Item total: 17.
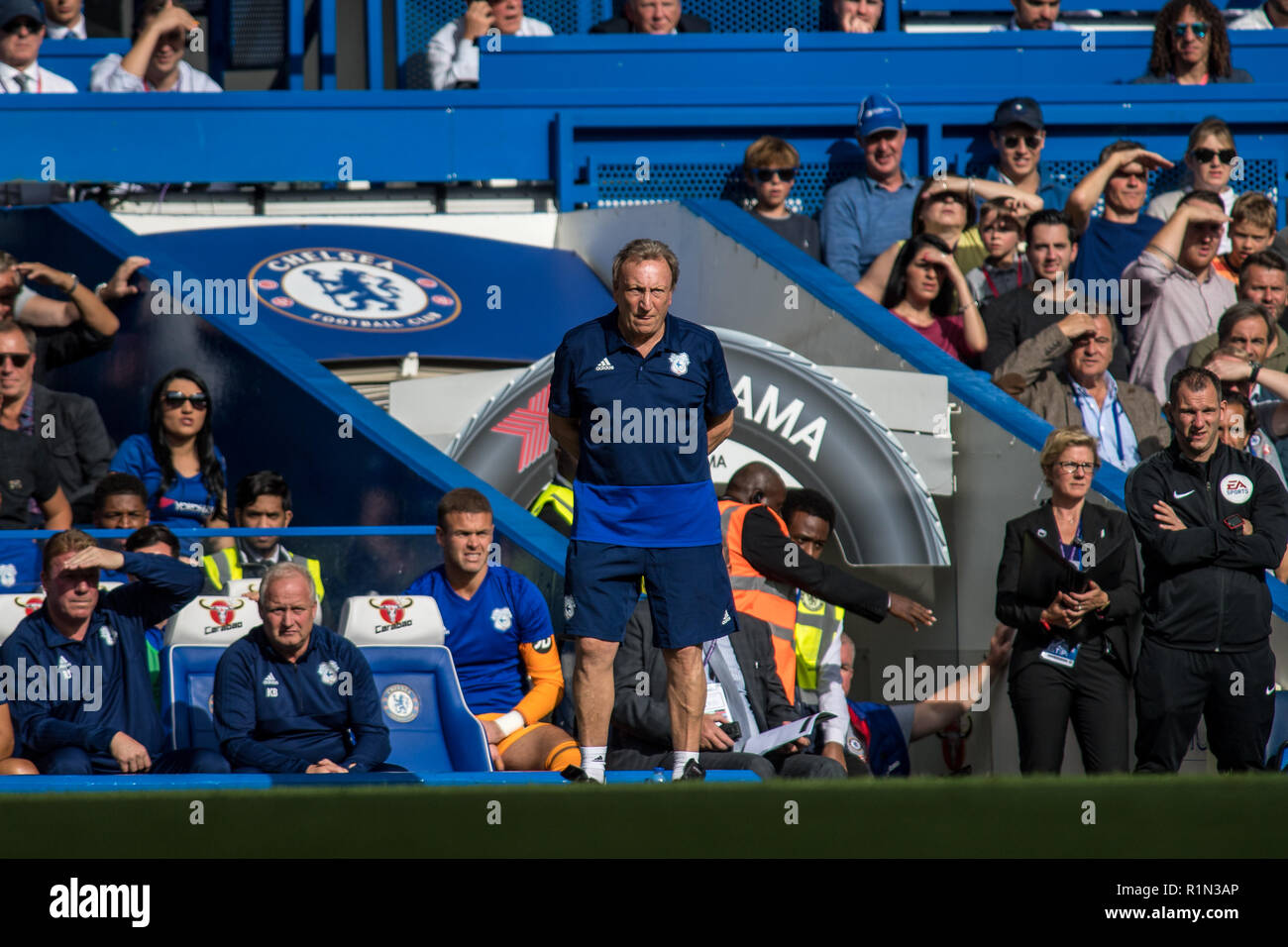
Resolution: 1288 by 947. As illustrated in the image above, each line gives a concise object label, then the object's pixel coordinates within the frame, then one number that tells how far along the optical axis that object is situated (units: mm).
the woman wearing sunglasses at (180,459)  15617
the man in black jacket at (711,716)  12641
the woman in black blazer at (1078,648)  13164
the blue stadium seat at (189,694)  12703
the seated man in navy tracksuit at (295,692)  11844
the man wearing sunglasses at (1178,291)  18000
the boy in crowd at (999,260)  18953
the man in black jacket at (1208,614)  12961
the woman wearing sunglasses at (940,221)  19203
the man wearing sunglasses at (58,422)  15562
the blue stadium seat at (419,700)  12914
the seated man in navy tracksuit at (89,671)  11883
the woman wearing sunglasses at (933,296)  18125
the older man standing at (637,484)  10039
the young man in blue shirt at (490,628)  13164
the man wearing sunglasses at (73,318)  17781
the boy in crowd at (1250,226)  18906
